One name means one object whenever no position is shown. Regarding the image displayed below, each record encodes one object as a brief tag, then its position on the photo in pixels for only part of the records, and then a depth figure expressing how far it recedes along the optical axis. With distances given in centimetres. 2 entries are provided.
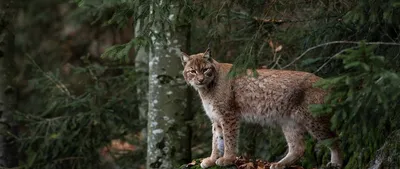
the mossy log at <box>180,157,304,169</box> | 1441
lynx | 1428
